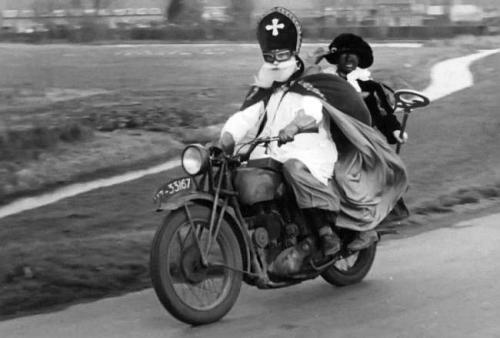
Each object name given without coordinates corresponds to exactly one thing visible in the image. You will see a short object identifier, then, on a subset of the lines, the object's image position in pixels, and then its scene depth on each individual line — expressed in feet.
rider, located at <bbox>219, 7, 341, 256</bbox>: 33.36
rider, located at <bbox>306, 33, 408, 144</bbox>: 39.62
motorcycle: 30.91
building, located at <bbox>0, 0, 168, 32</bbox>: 76.18
